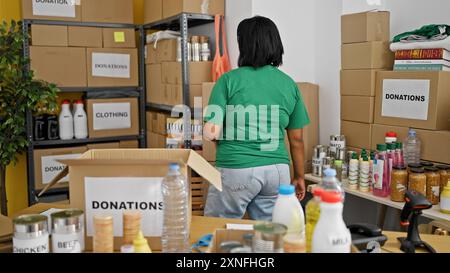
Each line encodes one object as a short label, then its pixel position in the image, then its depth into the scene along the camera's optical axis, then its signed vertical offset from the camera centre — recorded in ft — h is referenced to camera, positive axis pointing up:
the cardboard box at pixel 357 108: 9.14 -0.45
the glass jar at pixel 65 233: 3.65 -1.14
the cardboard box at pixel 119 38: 12.43 +1.22
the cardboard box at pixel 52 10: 11.42 +1.79
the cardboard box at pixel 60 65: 11.57 +0.47
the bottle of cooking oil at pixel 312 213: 3.63 -1.01
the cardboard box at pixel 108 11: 12.07 +1.88
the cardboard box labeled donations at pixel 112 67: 12.27 +0.45
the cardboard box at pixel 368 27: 8.99 +1.11
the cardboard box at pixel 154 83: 12.16 +0.04
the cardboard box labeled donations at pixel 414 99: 7.93 -0.24
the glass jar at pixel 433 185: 7.37 -1.52
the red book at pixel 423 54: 8.00 +0.55
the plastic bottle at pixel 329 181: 3.58 -0.73
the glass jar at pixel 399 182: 7.59 -1.52
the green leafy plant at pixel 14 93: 10.88 -0.21
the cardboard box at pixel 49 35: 11.53 +1.17
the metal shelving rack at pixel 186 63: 10.59 +0.48
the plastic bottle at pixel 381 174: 8.01 -1.47
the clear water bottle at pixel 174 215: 4.08 -1.12
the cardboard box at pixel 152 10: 11.90 +1.90
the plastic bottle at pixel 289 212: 3.74 -0.99
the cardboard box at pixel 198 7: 10.55 +1.73
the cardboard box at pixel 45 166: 11.79 -2.02
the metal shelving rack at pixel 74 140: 11.64 -0.85
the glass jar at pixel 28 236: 3.51 -1.12
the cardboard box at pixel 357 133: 9.21 -0.94
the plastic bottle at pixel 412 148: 8.23 -1.08
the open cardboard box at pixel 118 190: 4.13 -0.91
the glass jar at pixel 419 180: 7.34 -1.44
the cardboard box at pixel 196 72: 10.73 +0.28
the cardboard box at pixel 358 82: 9.04 +0.07
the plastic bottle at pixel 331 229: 3.23 -0.97
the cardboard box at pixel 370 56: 8.99 +0.57
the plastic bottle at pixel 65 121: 12.15 -0.94
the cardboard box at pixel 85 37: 11.97 +1.20
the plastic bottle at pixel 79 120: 12.26 -0.92
